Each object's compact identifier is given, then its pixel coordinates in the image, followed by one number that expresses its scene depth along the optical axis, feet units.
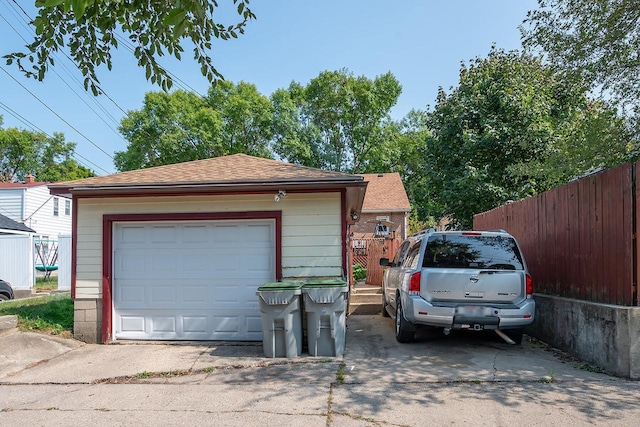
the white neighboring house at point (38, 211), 91.86
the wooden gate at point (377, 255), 51.57
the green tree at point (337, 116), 103.65
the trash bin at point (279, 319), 23.18
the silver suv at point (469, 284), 22.43
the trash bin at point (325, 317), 23.29
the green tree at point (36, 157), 155.74
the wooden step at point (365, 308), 39.17
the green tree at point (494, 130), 44.34
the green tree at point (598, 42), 22.66
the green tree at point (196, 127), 99.91
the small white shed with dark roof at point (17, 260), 57.06
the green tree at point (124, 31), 15.17
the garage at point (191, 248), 26.55
